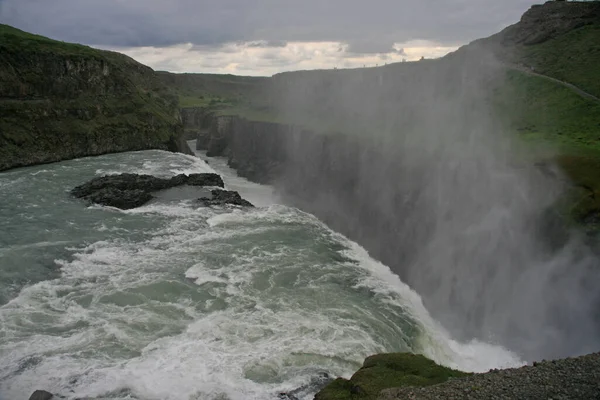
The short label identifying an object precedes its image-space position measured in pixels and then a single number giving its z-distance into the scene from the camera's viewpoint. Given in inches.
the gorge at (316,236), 717.9
